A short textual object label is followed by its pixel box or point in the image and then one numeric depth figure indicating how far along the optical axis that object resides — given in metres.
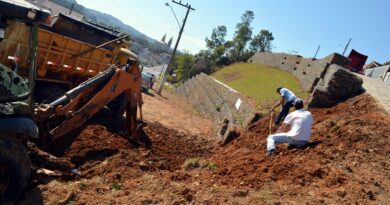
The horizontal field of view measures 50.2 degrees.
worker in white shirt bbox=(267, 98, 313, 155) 9.09
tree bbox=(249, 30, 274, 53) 65.62
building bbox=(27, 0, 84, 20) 64.97
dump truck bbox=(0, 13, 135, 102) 10.88
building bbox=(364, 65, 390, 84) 25.62
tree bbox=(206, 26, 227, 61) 68.81
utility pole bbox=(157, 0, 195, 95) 35.19
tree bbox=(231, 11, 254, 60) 64.11
